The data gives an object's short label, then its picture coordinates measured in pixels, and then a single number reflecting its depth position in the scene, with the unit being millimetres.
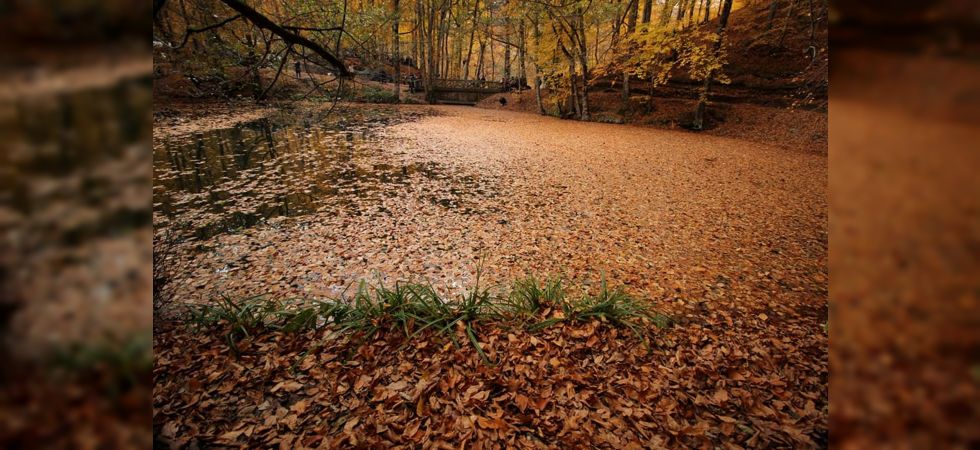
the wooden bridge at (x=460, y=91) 27922
